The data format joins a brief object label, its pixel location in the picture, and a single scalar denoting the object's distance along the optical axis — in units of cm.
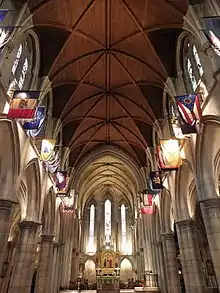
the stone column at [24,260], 1175
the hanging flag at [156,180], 1592
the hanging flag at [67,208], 1916
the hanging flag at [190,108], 947
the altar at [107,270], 2397
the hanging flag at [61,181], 1605
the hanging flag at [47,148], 1273
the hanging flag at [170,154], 1198
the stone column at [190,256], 1183
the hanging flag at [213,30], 807
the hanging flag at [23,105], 910
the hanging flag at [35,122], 1111
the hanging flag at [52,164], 1531
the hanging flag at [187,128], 980
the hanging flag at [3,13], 838
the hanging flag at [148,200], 1859
